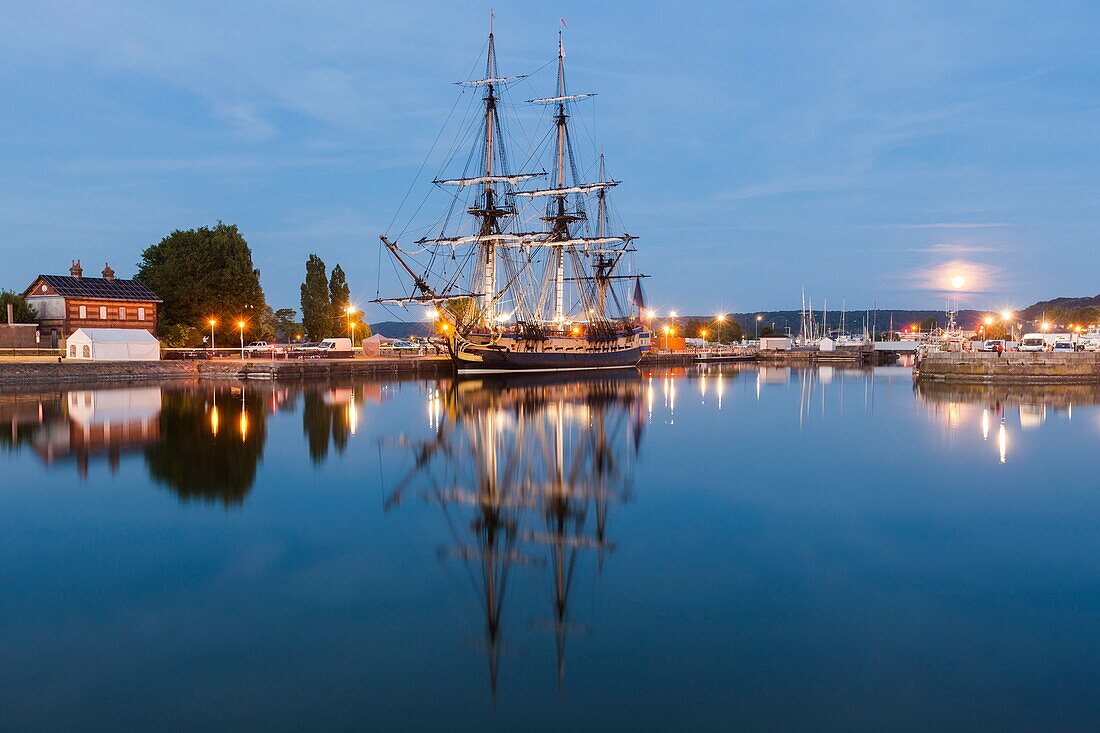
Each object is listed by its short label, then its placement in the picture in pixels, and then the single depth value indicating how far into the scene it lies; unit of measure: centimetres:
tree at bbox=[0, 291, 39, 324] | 6322
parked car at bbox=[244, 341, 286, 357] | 6775
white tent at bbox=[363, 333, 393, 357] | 7700
